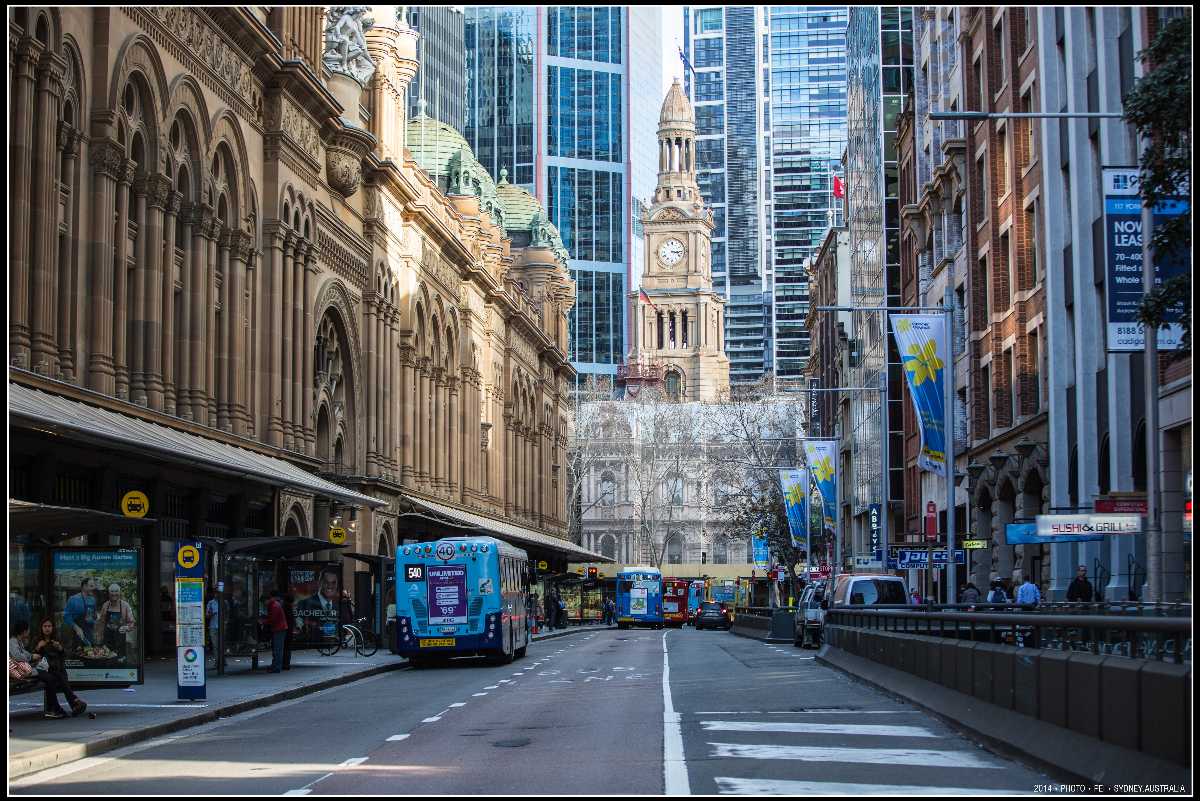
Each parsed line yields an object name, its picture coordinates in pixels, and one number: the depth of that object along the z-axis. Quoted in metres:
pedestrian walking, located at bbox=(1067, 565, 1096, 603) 32.97
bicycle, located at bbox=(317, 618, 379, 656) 42.80
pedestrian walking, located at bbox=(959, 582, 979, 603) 42.41
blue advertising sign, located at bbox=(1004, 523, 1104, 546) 34.97
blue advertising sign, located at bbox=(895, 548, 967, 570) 43.52
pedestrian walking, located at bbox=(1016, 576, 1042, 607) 35.38
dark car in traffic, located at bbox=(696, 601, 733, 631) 87.81
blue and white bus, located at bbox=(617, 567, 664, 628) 91.62
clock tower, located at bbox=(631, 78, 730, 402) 199.00
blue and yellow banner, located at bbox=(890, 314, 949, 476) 37.88
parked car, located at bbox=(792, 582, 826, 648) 48.06
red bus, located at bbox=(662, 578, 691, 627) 98.44
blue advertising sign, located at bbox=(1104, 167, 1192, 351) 23.02
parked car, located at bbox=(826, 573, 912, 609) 41.59
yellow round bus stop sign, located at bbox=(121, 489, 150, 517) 32.84
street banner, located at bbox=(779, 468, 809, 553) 73.19
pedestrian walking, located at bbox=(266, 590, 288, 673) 33.03
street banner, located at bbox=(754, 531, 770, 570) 102.43
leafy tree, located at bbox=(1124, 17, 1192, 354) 16.89
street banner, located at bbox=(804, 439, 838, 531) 63.84
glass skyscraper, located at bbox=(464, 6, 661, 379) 195.62
